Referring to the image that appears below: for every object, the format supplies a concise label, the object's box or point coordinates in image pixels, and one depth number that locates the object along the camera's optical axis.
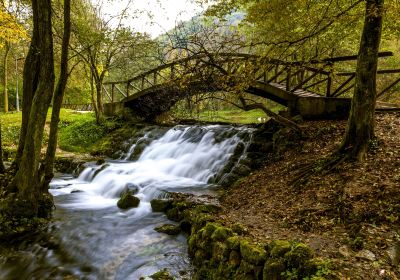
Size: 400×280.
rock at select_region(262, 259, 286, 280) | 4.36
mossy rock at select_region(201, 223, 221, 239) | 6.17
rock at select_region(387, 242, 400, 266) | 4.38
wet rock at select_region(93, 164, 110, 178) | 14.10
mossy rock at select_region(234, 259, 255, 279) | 4.83
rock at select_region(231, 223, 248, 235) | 5.94
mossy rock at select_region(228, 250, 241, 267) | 5.22
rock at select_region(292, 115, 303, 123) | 11.94
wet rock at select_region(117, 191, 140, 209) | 10.23
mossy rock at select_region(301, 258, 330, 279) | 4.06
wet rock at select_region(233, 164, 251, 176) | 11.16
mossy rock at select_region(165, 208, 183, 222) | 8.62
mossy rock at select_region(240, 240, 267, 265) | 4.75
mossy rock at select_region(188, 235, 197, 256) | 6.61
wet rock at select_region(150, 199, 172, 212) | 9.55
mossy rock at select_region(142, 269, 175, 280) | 5.90
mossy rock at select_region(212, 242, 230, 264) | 5.48
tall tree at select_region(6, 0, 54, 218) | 7.54
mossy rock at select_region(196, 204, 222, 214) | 7.82
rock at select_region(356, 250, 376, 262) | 4.48
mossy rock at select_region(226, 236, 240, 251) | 5.34
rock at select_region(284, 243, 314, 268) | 4.29
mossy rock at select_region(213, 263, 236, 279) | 5.19
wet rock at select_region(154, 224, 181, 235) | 7.96
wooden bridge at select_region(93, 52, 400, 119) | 8.97
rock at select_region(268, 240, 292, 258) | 4.57
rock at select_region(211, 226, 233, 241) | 5.83
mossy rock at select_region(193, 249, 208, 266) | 6.15
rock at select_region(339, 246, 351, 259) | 4.61
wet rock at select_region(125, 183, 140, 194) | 11.55
